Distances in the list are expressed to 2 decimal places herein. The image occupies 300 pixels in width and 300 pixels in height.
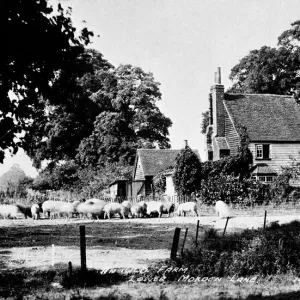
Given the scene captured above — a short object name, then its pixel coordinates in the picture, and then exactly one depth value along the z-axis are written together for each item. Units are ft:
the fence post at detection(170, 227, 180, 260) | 38.88
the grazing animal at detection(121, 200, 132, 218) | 103.48
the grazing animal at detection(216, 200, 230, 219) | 96.02
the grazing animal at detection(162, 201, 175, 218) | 107.96
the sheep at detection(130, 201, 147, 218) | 104.99
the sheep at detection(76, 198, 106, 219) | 100.78
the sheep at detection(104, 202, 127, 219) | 100.99
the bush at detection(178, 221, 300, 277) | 37.60
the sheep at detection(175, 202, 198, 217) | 103.28
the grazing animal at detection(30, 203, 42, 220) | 104.53
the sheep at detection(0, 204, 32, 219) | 105.19
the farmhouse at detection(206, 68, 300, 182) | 140.36
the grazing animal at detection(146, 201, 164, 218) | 106.83
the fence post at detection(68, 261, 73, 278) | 35.83
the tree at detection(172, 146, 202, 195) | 124.57
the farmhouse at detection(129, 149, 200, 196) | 161.79
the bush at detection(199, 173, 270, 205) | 116.06
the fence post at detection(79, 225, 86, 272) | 36.65
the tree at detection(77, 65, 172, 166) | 187.11
